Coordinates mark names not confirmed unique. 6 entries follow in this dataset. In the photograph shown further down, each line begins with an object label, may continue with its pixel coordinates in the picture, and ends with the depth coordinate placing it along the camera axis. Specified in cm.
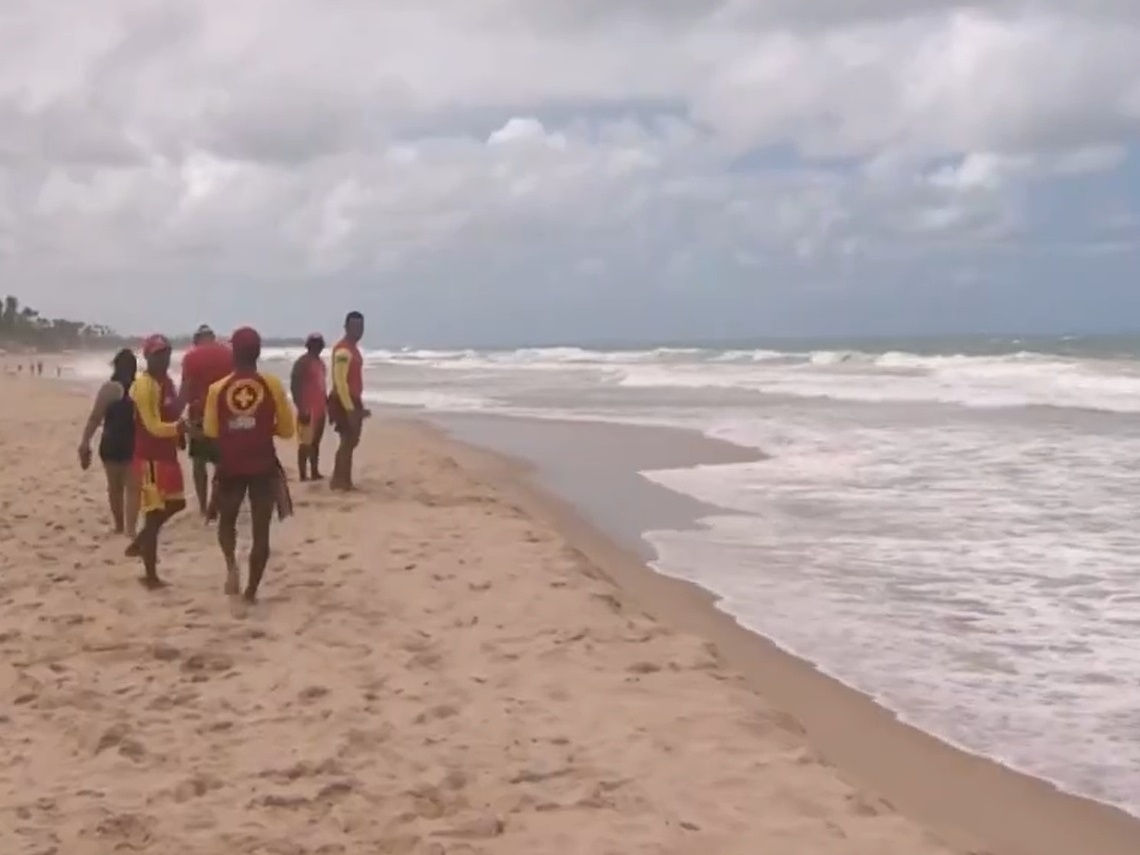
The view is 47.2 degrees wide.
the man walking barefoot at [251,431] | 747
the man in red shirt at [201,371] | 942
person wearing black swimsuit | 925
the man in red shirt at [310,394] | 1248
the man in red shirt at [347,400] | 1191
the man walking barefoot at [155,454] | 804
